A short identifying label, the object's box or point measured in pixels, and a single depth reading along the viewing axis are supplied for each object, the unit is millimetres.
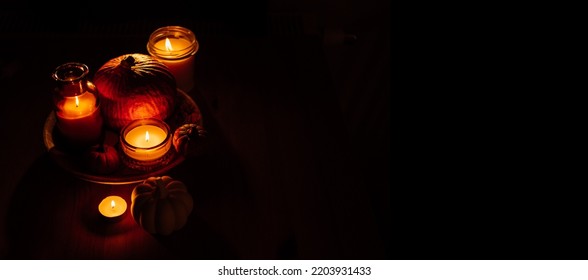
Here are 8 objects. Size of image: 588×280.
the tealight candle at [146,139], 760
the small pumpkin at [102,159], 769
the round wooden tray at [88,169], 786
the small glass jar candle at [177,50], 905
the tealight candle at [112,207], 764
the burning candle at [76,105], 750
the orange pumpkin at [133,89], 796
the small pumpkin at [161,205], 723
